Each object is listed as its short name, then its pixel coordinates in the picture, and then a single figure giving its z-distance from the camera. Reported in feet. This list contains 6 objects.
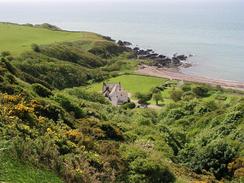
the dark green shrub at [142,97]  244.98
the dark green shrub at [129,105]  224.14
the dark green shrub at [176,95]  245.04
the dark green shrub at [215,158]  94.32
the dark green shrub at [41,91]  99.91
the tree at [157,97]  241.55
